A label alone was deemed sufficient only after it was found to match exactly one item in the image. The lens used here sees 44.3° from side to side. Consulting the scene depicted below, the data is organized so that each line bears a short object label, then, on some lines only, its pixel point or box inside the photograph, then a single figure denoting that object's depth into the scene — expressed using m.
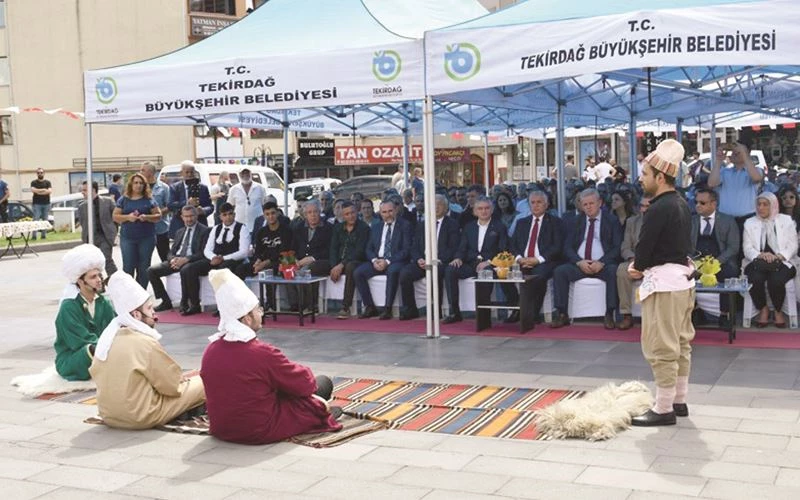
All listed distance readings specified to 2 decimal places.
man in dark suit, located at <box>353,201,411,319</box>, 11.30
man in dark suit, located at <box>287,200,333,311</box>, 11.87
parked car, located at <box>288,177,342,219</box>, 29.98
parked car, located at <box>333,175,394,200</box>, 29.22
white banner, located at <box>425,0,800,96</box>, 7.92
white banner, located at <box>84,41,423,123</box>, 9.74
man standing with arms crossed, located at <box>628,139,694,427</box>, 6.21
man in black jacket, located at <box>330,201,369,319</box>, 11.66
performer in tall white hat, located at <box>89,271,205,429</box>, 6.54
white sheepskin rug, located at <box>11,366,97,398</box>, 8.09
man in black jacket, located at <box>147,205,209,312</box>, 12.58
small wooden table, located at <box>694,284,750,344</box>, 9.00
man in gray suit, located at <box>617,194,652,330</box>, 9.94
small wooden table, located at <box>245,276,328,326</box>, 11.27
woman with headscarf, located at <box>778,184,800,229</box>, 10.15
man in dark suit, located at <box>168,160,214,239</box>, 15.23
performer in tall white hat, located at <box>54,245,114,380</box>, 7.74
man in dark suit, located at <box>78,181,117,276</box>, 13.61
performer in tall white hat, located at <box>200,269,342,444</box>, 5.98
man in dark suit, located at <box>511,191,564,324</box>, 10.46
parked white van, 24.38
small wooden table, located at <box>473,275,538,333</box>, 10.15
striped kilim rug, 6.57
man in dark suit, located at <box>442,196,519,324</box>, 10.82
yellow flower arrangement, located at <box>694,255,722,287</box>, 9.19
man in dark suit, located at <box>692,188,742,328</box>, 9.81
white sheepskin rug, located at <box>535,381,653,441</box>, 6.12
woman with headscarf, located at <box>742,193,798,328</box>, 9.57
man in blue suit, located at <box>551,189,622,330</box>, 10.20
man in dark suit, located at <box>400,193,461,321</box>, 11.06
